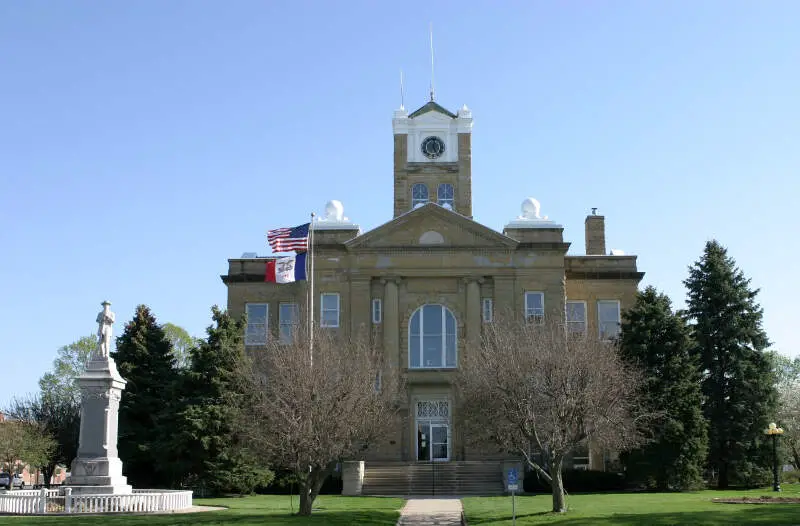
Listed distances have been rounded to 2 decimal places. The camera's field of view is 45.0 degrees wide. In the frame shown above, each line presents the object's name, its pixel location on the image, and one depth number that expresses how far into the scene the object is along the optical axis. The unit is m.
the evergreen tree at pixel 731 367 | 45.38
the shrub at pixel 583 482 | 43.59
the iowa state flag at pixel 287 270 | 41.88
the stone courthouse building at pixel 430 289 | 49.44
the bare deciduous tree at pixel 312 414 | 29.83
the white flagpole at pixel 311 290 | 35.04
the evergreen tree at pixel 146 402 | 44.66
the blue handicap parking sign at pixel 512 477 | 24.70
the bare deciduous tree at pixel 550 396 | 31.72
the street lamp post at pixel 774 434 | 41.75
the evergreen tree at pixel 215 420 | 42.09
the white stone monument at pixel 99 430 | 31.09
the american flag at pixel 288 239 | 41.31
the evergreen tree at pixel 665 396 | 42.75
